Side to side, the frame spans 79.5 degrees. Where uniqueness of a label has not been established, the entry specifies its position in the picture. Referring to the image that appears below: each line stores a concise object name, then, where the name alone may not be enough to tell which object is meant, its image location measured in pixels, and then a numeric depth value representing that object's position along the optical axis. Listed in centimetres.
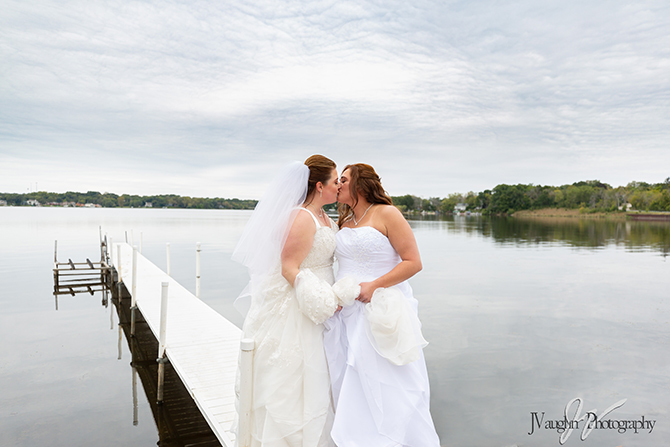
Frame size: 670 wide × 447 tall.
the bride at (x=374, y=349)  259
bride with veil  263
